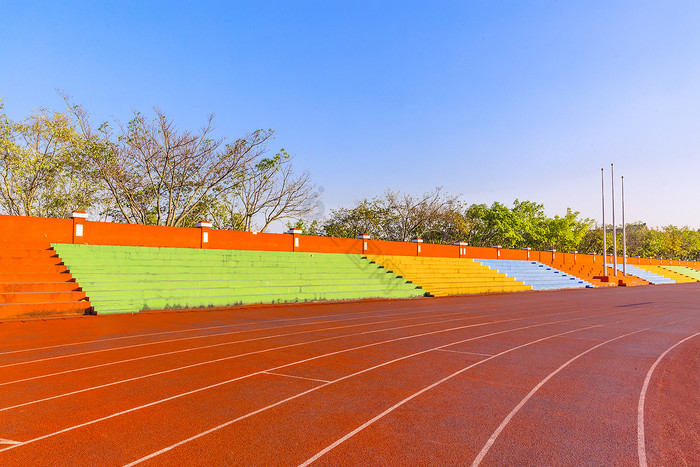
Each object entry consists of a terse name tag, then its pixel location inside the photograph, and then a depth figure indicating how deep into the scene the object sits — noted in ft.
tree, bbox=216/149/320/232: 107.96
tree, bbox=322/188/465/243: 147.43
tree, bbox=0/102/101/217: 79.56
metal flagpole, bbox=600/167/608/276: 118.42
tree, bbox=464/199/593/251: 160.76
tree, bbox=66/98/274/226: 88.33
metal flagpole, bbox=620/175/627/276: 125.67
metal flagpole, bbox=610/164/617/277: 118.42
